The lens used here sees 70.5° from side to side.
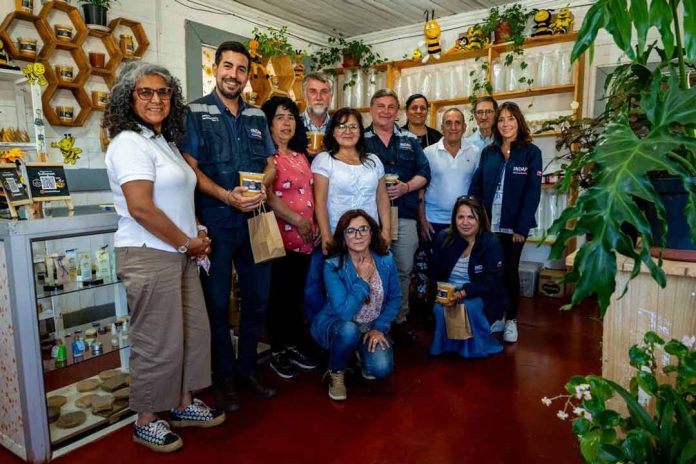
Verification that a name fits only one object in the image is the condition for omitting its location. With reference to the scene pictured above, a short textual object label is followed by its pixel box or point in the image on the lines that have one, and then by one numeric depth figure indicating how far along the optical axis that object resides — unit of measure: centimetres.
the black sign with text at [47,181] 202
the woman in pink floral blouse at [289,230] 264
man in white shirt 346
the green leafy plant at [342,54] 566
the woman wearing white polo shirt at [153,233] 184
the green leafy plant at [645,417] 109
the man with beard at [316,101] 303
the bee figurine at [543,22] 447
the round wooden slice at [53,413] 221
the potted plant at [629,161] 101
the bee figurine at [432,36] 507
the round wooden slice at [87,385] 249
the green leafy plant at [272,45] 469
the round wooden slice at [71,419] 217
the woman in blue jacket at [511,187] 319
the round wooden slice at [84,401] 234
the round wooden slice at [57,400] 231
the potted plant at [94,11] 360
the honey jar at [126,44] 389
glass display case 187
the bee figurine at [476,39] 480
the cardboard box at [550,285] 442
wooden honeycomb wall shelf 333
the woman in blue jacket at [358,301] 250
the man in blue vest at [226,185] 220
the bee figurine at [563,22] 440
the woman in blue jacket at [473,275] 302
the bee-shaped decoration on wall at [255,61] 461
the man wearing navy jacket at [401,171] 308
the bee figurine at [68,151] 221
